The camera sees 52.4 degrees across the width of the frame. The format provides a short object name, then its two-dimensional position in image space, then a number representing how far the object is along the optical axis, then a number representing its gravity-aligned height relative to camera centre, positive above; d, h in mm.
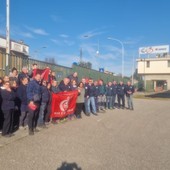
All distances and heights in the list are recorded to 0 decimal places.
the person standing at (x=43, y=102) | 6054 -600
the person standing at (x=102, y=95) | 10223 -573
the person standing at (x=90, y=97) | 8761 -591
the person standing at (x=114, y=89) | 10896 -213
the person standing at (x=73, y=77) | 8183 +396
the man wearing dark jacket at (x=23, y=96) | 5734 -370
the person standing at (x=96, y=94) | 9267 -461
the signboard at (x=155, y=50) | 46131 +9708
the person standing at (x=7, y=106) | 5107 -633
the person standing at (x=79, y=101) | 7968 -726
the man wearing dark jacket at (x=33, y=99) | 5387 -452
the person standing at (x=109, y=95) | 10686 -618
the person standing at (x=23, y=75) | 6076 +360
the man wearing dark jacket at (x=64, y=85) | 7476 +8
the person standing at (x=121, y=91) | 11131 -343
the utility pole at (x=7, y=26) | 9120 +3135
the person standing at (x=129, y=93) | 11095 -467
